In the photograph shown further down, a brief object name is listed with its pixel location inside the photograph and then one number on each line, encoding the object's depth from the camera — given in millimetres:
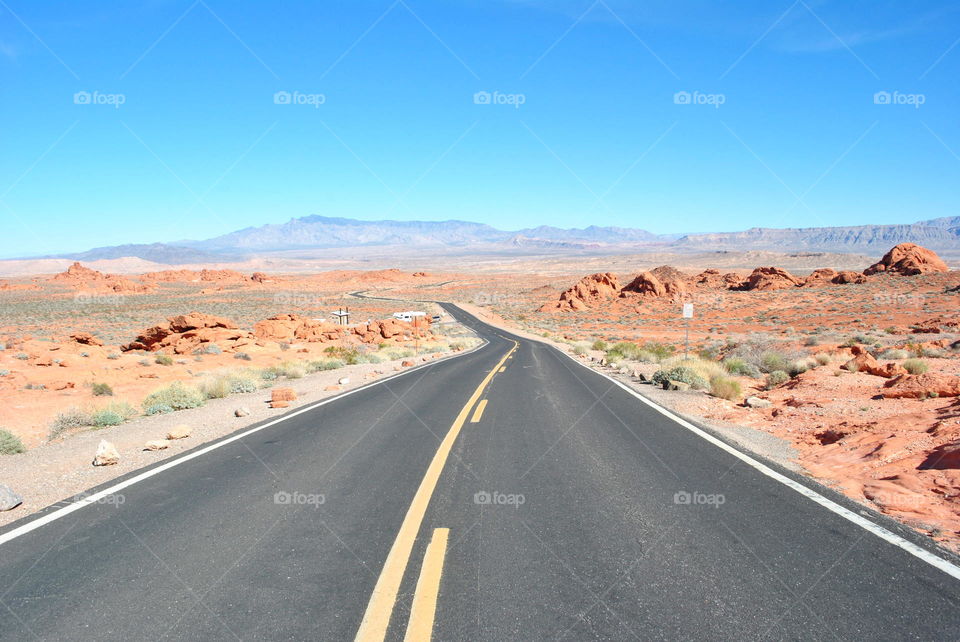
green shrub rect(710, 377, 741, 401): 12727
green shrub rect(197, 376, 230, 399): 14445
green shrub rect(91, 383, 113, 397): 16203
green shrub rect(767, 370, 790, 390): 14497
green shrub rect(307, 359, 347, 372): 21689
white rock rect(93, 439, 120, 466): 7656
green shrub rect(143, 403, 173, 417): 12031
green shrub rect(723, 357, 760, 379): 16814
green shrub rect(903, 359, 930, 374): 13827
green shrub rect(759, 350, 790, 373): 17148
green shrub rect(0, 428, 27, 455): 8758
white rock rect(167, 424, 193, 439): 9344
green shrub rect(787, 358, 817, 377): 15484
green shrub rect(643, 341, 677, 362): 24294
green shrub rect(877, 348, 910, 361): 17978
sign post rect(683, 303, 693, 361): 20322
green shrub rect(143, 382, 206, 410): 12625
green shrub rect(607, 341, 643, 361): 25475
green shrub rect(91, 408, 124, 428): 10857
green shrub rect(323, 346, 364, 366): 24173
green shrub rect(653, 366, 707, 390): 13938
